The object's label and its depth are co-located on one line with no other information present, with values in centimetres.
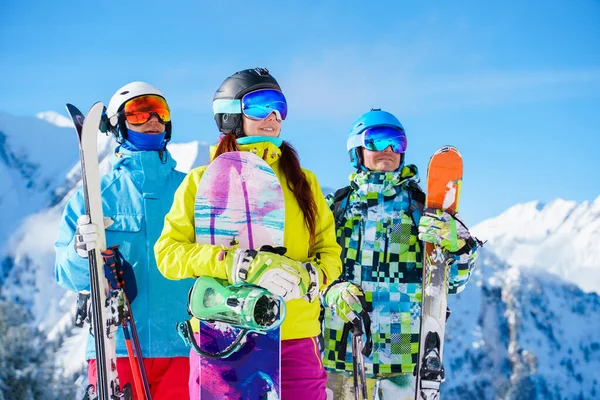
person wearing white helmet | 345
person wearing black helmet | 268
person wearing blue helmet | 404
